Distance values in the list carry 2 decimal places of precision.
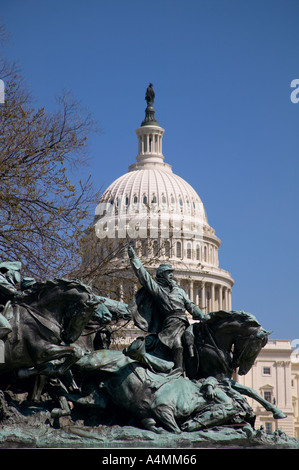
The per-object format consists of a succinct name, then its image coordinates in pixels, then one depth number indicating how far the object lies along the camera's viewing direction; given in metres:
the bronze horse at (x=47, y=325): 11.89
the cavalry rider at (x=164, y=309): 13.10
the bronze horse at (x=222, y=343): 13.14
